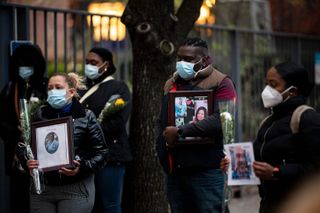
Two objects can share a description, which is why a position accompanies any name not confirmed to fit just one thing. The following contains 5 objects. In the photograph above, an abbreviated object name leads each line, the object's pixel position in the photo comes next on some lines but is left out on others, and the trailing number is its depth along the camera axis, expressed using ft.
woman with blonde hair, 21.58
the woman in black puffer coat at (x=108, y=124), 25.68
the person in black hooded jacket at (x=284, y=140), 17.60
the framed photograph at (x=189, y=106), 20.89
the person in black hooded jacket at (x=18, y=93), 25.49
